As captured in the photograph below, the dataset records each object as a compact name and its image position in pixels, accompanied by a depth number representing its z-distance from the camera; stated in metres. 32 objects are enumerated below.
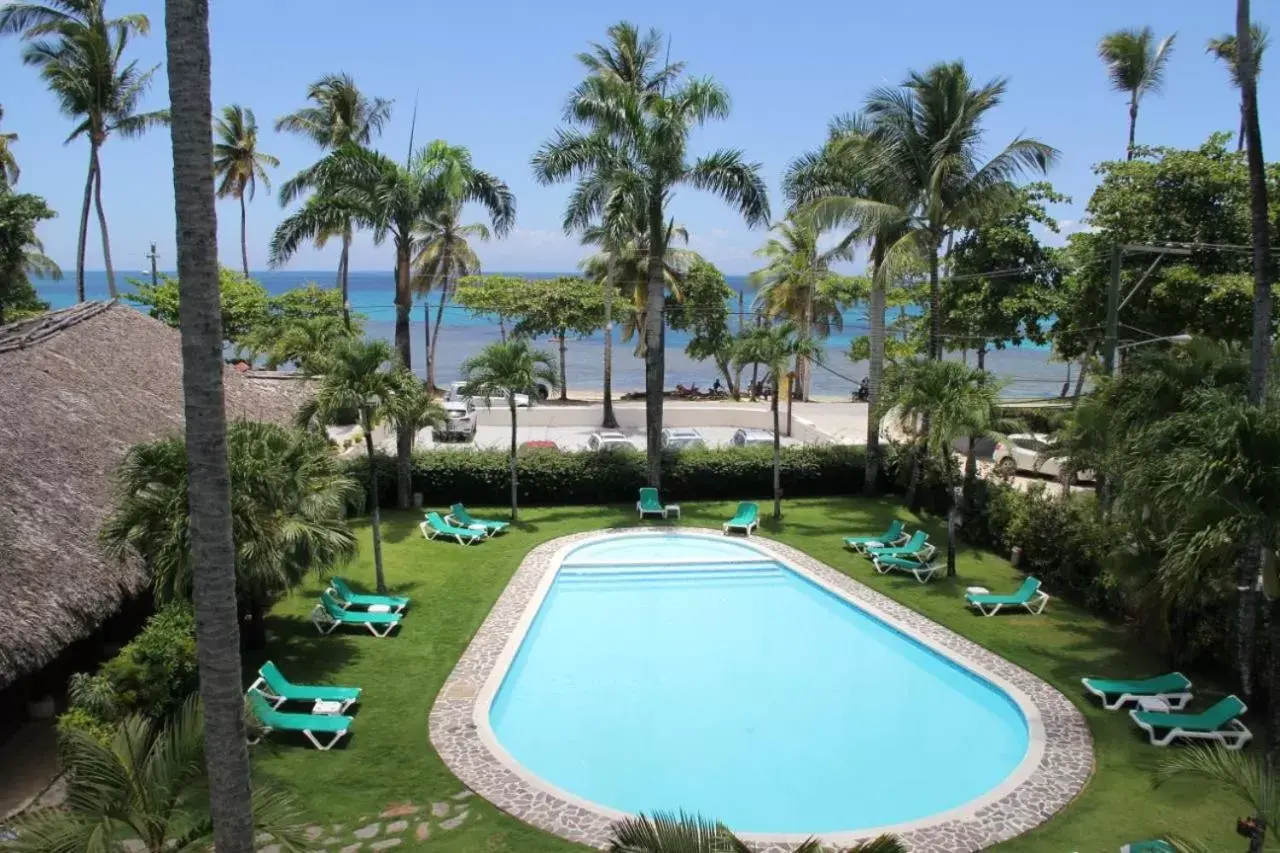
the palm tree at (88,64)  29.47
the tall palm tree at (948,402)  16.48
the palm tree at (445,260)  41.09
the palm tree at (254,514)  11.41
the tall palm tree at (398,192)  21.89
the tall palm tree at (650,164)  21.55
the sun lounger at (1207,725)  11.33
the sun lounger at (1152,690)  12.43
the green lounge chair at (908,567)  18.23
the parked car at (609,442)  25.56
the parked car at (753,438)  28.92
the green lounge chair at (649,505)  22.33
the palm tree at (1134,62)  35.75
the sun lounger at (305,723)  11.21
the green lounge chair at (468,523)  20.80
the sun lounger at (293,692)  12.02
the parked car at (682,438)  28.89
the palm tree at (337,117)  31.16
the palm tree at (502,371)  20.45
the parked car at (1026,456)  26.03
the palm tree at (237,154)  39.31
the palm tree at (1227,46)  19.81
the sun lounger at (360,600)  15.62
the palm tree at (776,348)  20.80
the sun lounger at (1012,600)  16.27
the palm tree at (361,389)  15.55
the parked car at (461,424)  31.17
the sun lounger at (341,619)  14.98
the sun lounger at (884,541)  19.77
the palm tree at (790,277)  39.03
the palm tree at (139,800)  5.68
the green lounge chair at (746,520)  21.30
